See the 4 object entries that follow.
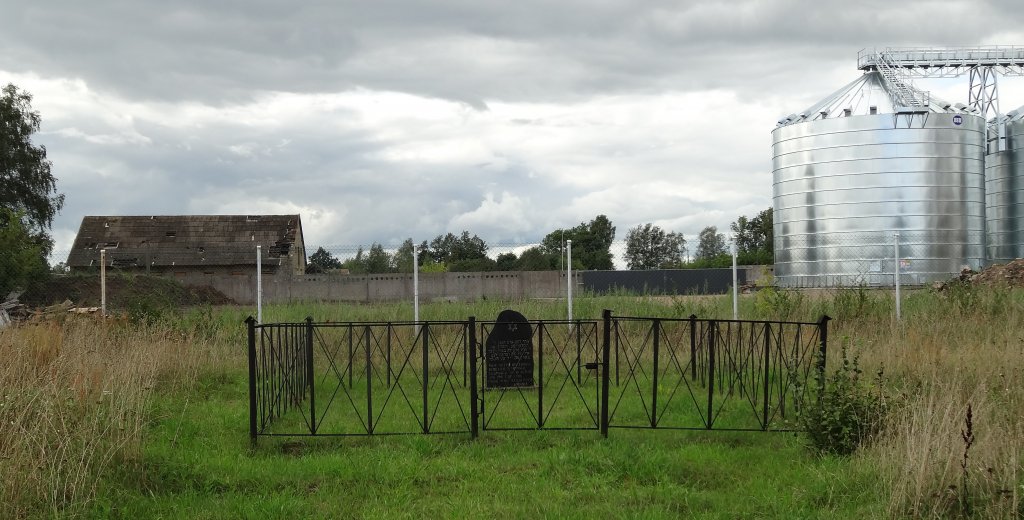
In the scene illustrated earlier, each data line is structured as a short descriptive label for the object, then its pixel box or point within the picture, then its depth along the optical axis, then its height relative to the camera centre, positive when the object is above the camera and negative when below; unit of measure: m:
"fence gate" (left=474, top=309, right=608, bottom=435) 8.03 -1.31
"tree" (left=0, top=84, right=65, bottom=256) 30.77 +4.79
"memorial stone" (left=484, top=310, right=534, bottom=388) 9.68 -0.83
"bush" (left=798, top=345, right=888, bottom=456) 6.49 -1.11
